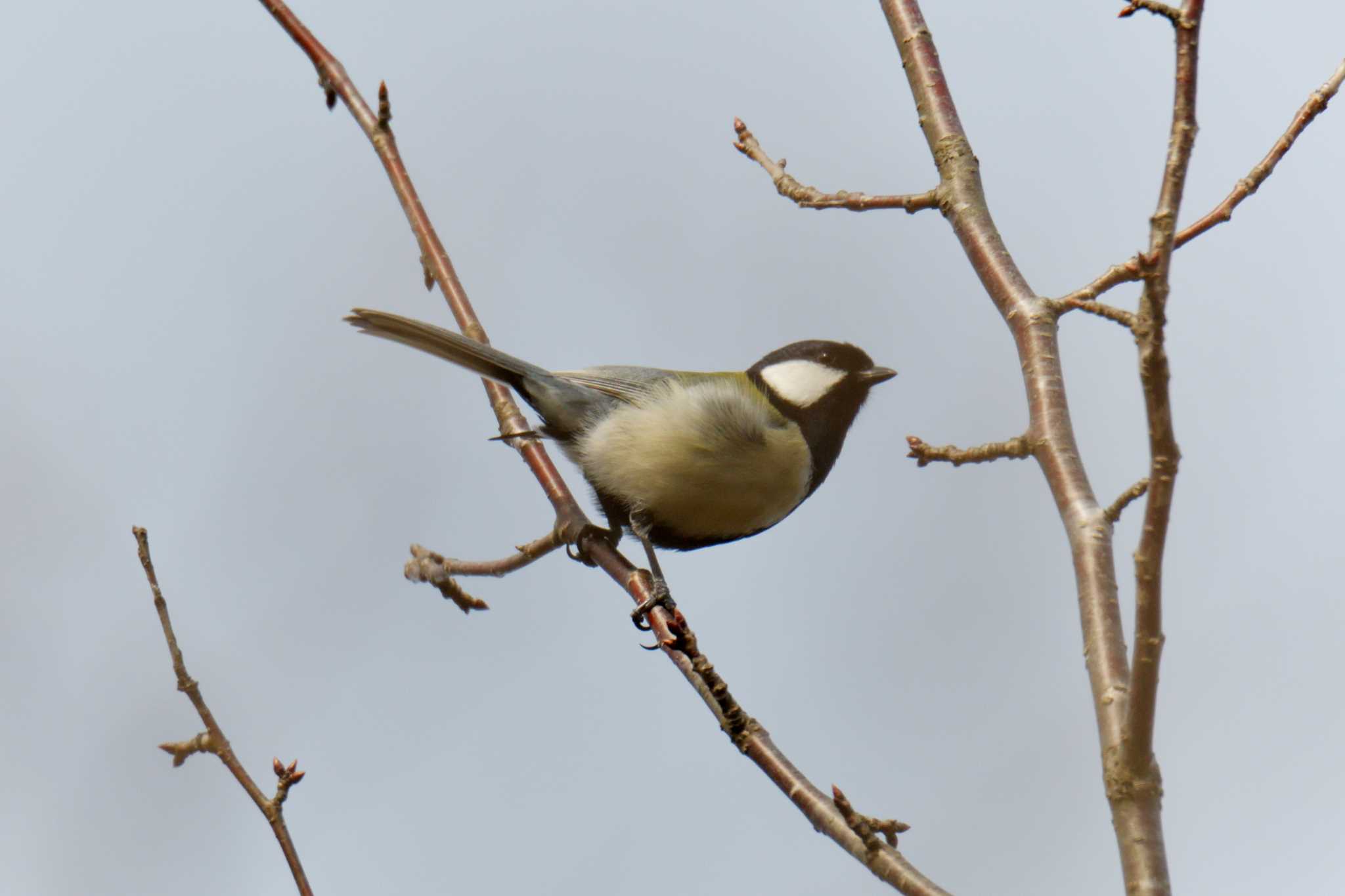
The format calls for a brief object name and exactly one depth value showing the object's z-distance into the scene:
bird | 7.79
